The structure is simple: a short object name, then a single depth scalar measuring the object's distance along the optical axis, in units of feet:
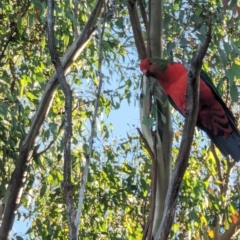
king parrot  16.05
